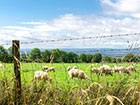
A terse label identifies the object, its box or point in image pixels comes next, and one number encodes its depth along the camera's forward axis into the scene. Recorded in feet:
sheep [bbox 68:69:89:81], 31.04
